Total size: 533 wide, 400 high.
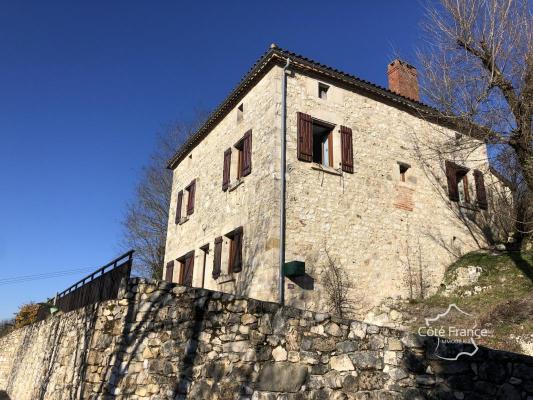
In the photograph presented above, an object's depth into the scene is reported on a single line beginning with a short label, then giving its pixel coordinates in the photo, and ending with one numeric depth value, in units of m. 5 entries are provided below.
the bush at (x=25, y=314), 19.33
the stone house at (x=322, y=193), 9.20
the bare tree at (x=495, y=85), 7.60
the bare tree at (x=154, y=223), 18.53
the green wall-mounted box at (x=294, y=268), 8.33
